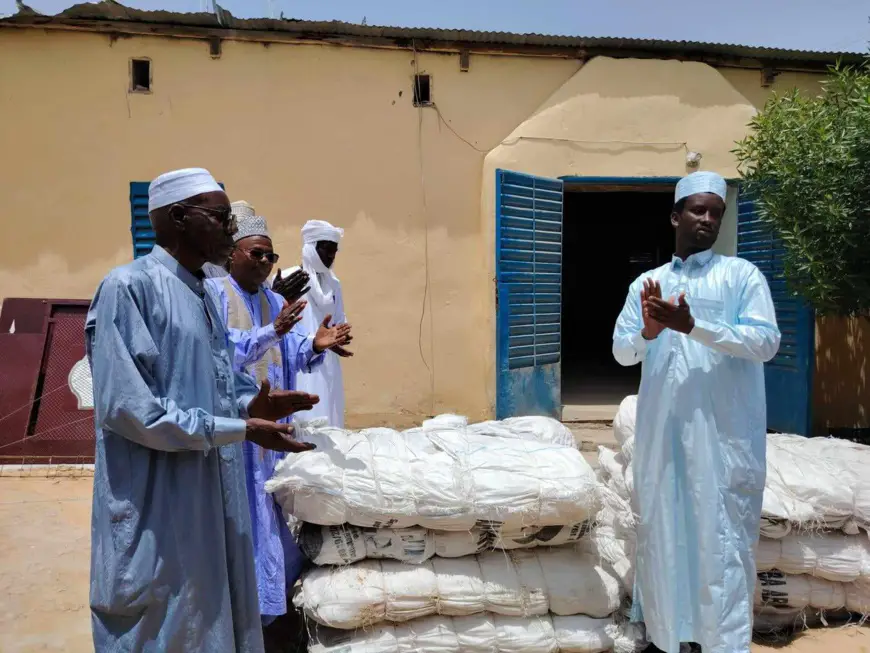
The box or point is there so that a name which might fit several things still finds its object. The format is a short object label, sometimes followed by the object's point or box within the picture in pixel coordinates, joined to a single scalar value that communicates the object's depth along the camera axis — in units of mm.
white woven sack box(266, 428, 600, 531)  2375
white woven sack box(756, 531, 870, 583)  2744
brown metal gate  5027
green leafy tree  4539
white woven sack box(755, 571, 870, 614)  2785
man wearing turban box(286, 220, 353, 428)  3738
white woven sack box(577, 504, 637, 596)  2720
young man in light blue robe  2328
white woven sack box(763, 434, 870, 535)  2705
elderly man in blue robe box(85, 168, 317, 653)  1483
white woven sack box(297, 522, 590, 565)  2438
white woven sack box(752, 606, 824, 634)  2811
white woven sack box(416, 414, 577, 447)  2854
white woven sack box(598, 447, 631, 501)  3277
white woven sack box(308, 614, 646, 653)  2396
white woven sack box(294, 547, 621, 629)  2359
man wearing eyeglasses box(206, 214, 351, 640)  2457
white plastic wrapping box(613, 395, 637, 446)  3349
